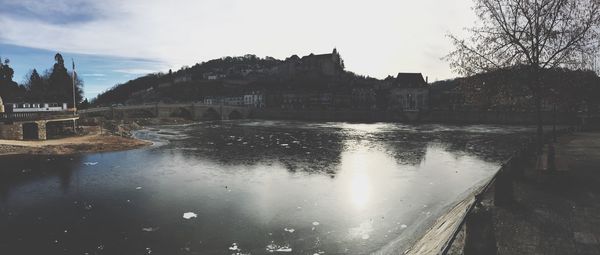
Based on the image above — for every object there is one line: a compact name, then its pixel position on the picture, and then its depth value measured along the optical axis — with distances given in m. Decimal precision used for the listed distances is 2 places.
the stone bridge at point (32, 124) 43.44
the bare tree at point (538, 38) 18.52
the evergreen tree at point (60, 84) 98.31
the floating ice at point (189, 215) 16.14
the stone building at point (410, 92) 122.44
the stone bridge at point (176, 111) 86.00
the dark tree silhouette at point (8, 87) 93.94
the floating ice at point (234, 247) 12.72
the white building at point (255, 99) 153.00
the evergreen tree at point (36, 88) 95.21
